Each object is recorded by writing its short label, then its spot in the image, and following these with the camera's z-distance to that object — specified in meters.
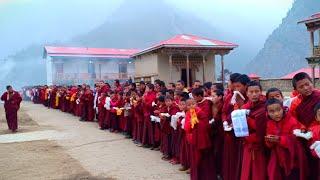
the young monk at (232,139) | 4.52
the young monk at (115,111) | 10.52
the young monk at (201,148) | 5.05
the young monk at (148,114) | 8.21
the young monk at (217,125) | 5.14
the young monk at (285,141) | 3.65
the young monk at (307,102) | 3.77
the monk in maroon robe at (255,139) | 3.91
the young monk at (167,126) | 7.01
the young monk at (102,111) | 11.69
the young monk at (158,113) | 7.39
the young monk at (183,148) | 6.00
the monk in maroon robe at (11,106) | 12.22
